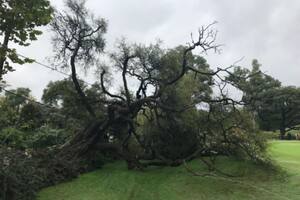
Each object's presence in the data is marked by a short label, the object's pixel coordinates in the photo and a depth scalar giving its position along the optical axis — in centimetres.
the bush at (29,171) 395
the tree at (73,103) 760
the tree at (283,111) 1836
